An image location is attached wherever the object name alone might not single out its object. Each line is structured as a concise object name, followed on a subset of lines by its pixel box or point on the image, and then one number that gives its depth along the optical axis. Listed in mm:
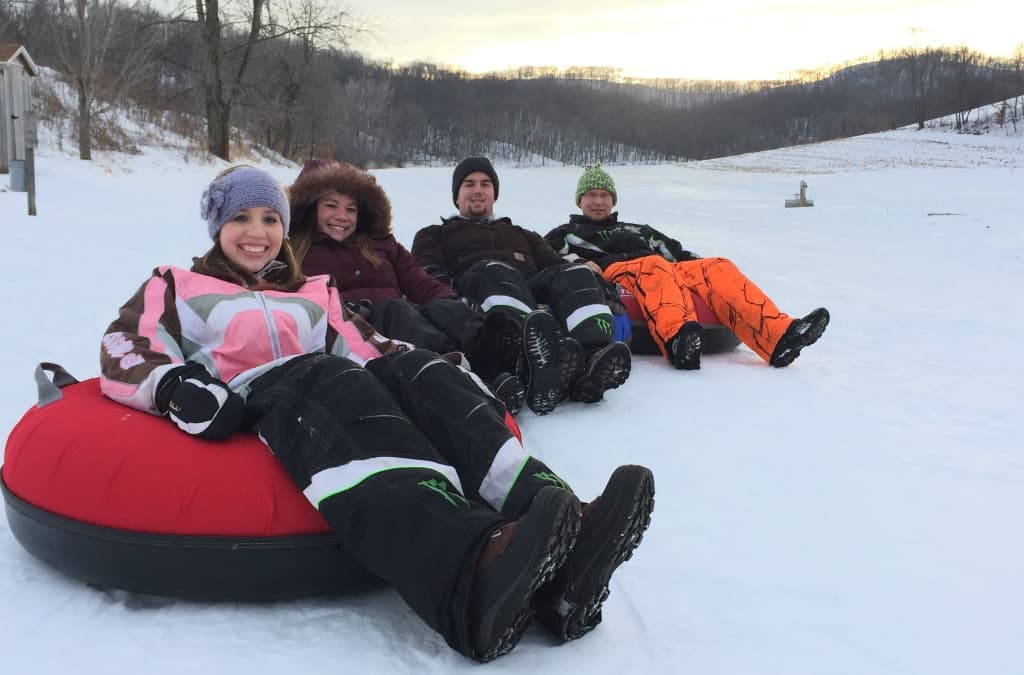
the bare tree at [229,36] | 20766
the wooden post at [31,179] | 9266
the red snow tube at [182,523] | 1754
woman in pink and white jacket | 1516
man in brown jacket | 3289
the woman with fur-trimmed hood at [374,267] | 3426
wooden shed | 14039
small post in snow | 15727
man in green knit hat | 4102
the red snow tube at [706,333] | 4422
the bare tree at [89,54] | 15125
